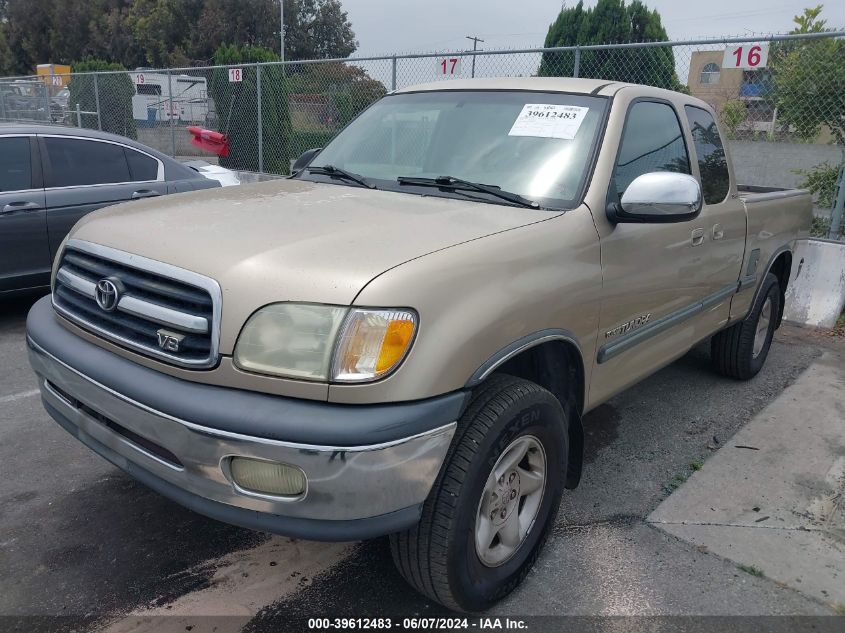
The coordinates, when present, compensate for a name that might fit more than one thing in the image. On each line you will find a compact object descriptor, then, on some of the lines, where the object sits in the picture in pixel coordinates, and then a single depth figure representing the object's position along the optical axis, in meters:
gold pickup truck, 1.99
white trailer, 14.16
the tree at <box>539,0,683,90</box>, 14.77
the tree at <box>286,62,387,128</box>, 10.48
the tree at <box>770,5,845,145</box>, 6.71
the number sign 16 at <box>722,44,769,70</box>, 6.79
